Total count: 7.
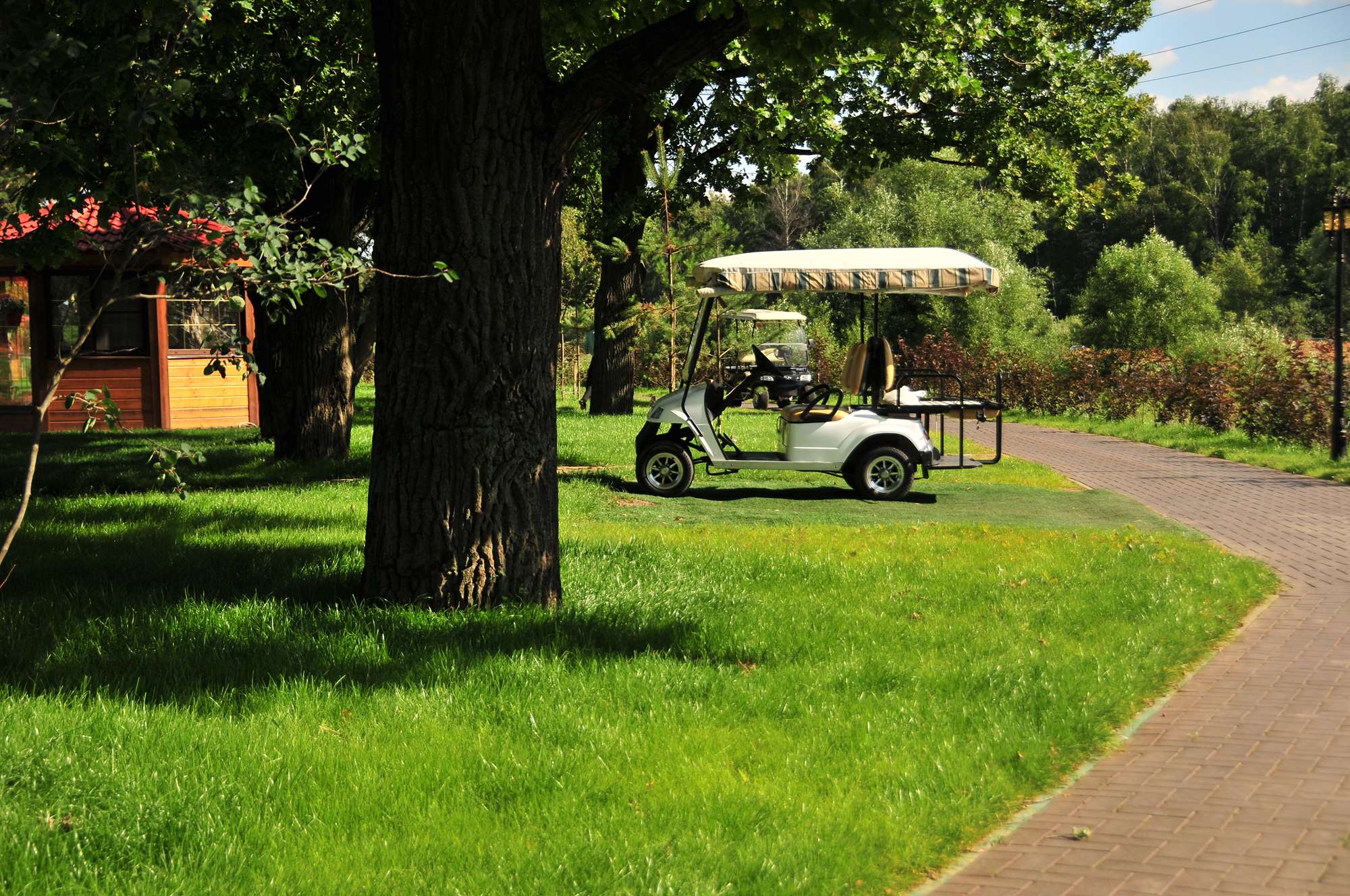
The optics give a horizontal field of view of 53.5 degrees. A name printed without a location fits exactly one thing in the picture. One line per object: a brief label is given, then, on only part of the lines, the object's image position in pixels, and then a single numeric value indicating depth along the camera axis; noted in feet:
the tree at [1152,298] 159.94
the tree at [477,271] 23.26
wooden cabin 74.95
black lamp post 56.75
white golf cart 43.52
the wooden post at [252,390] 76.74
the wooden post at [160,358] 75.97
